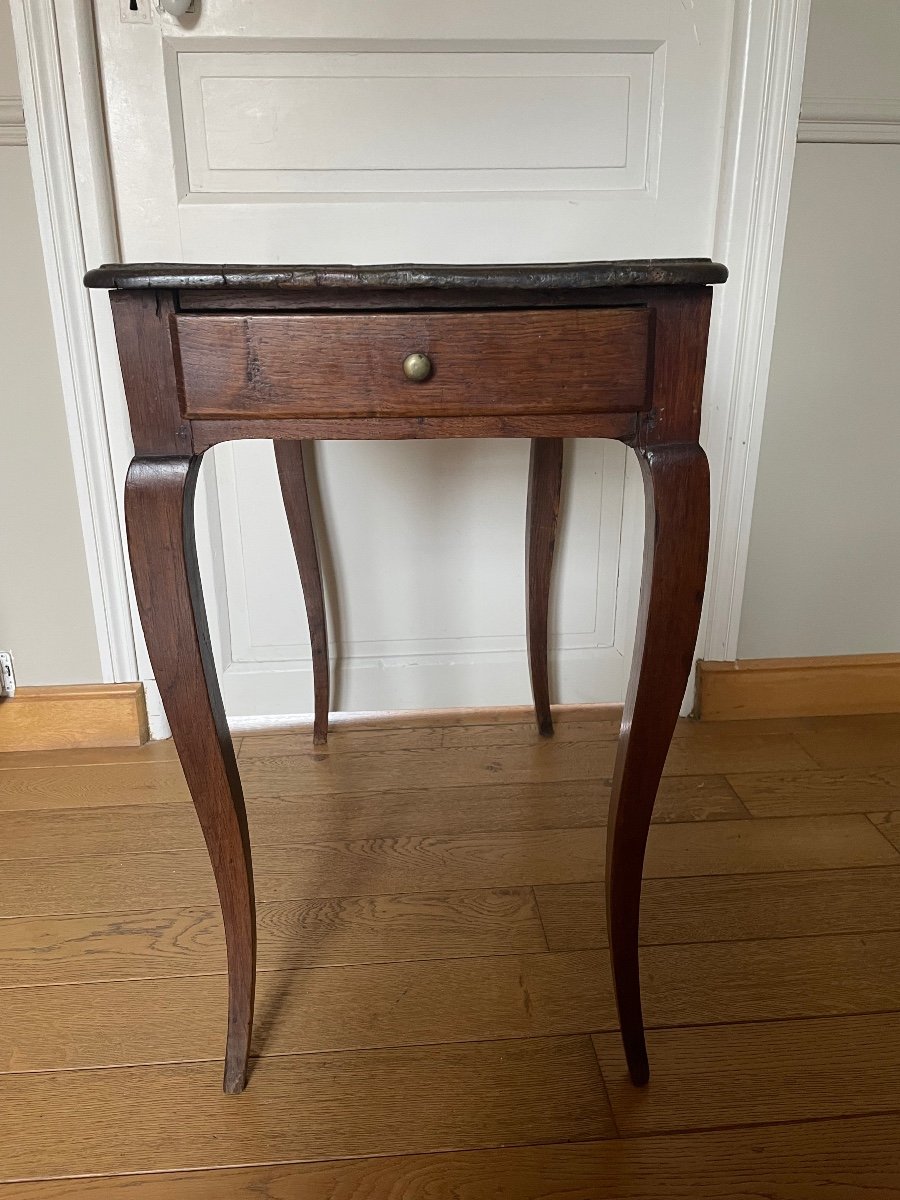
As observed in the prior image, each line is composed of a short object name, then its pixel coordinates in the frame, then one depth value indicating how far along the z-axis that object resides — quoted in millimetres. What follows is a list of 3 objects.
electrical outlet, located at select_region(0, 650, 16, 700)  1526
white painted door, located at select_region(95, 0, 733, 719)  1235
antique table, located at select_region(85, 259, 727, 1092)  691
